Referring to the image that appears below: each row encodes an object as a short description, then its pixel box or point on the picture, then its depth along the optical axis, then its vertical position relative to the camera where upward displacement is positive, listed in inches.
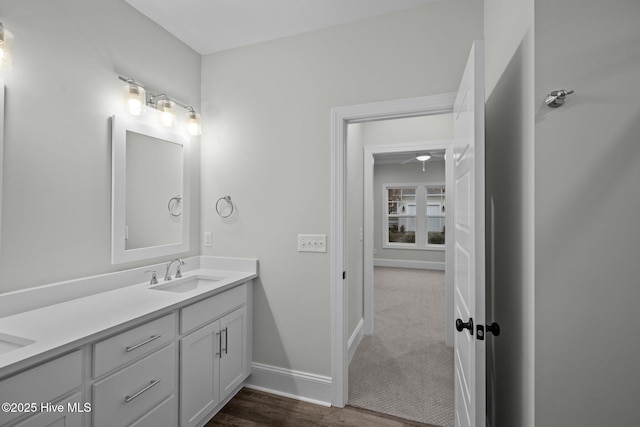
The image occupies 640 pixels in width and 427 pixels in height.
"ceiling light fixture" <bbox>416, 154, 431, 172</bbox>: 207.4 +41.9
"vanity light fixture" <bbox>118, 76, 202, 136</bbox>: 72.4 +29.4
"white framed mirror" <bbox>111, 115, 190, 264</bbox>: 72.4 +6.5
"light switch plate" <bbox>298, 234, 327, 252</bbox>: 83.5 -7.6
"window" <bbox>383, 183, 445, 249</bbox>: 282.7 +0.0
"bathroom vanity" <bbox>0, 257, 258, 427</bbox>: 41.0 -23.7
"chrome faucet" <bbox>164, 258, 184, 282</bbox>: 83.2 -16.2
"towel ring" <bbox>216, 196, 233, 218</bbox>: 94.3 +3.0
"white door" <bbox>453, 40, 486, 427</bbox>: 44.5 -4.0
